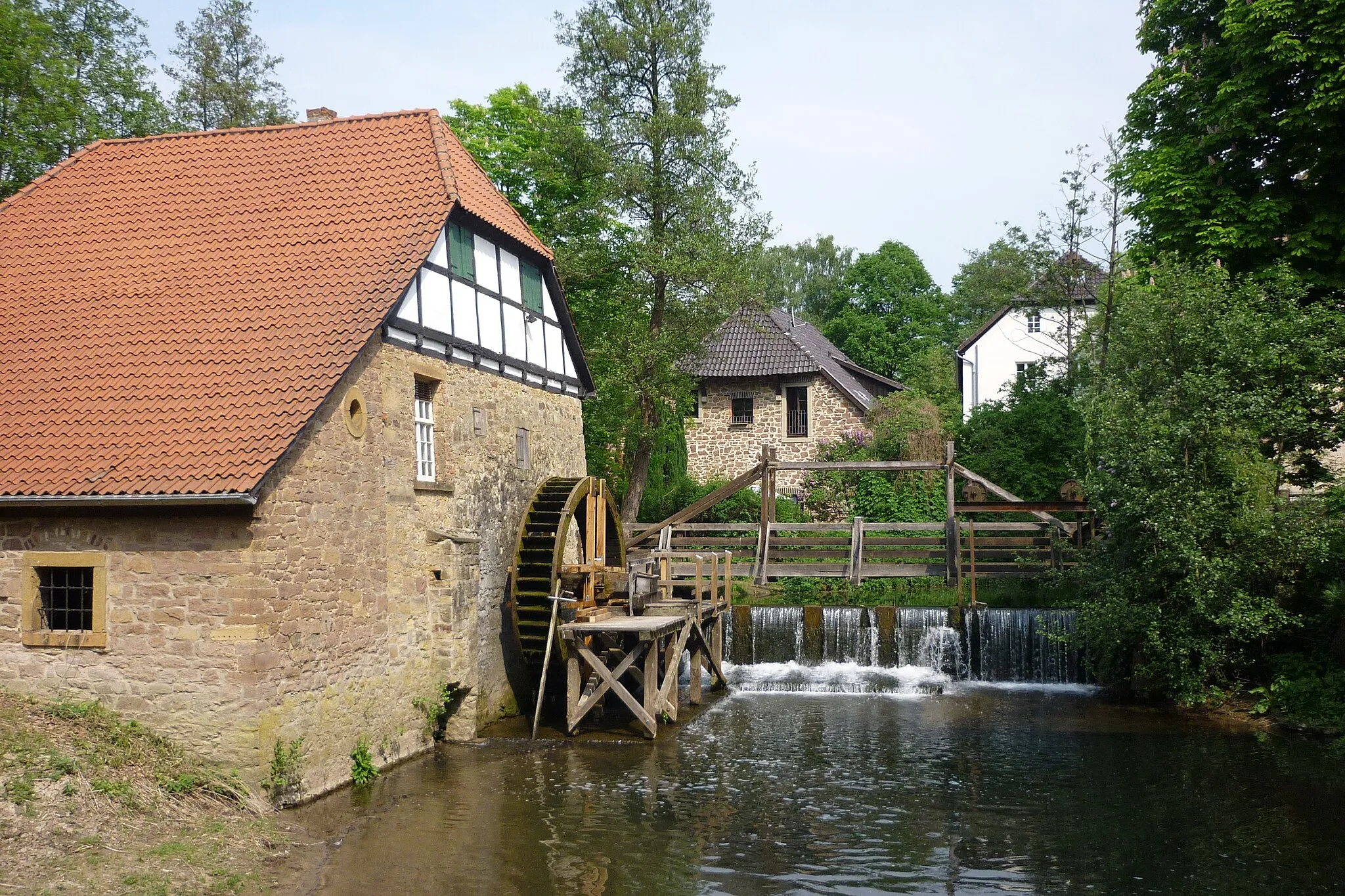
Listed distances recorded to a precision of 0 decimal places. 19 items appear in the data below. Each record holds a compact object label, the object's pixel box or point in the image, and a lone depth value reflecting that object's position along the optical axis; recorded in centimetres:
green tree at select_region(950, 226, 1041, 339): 2942
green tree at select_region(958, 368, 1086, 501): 2673
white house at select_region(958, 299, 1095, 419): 3784
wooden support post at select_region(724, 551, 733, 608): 1777
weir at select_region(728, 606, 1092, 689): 1820
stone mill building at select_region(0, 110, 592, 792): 975
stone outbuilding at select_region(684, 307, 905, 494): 3098
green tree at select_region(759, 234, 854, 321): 5797
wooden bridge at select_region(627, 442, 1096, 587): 2177
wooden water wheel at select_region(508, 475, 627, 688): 1445
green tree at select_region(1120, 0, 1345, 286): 1578
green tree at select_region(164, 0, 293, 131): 2705
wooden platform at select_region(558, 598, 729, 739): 1390
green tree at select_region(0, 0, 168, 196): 1867
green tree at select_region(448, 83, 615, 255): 2452
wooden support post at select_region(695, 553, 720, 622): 1722
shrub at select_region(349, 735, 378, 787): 1111
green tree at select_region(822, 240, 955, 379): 4959
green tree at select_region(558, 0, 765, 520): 2408
